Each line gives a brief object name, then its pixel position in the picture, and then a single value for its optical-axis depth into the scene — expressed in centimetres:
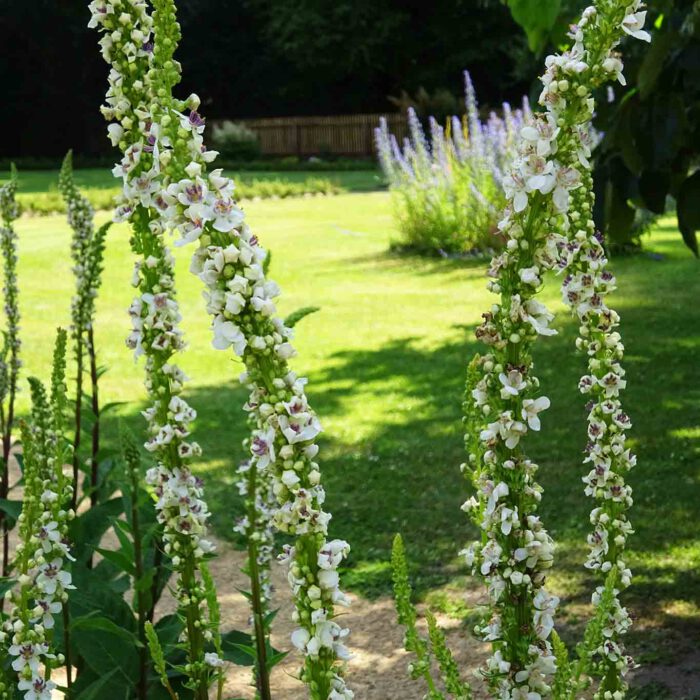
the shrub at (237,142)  3653
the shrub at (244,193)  2133
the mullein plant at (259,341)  136
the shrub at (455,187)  1364
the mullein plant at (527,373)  145
